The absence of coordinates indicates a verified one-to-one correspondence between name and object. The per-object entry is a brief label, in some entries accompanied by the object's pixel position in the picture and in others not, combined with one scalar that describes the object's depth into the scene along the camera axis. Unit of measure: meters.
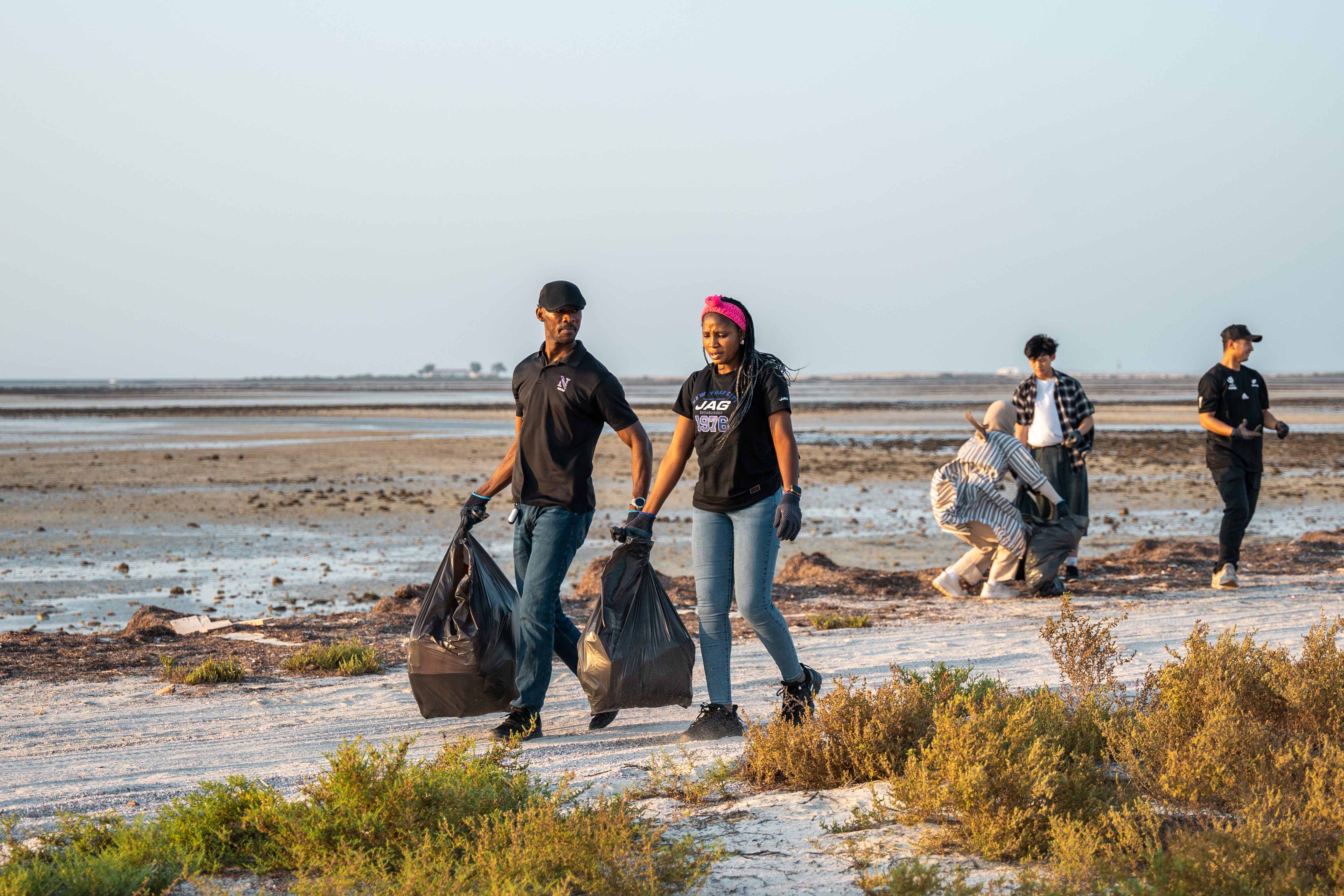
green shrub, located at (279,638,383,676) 13.77
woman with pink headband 9.81
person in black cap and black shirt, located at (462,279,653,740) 10.50
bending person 17.42
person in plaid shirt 18.91
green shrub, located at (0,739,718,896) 6.60
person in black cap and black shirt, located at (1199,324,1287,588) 17.50
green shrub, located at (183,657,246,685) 13.07
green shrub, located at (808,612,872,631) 16.22
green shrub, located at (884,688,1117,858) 7.14
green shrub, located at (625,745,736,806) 8.38
